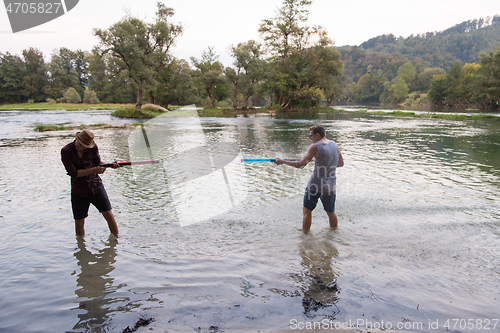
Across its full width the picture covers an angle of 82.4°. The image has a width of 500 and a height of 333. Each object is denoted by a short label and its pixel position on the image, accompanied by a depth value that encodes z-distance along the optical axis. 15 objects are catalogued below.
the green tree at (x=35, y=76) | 96.56
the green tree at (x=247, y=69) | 57.75
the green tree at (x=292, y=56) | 65.56
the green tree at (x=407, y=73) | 165.50
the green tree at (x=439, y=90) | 96.88
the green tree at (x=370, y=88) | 172.38
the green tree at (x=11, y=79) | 94.62
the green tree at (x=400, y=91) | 138.75
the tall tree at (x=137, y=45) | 43.28
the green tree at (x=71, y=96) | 85.62
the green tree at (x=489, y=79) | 68.44
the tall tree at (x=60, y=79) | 97.56
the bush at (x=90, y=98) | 88.25
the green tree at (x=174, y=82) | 65.19
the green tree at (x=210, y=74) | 60.76
